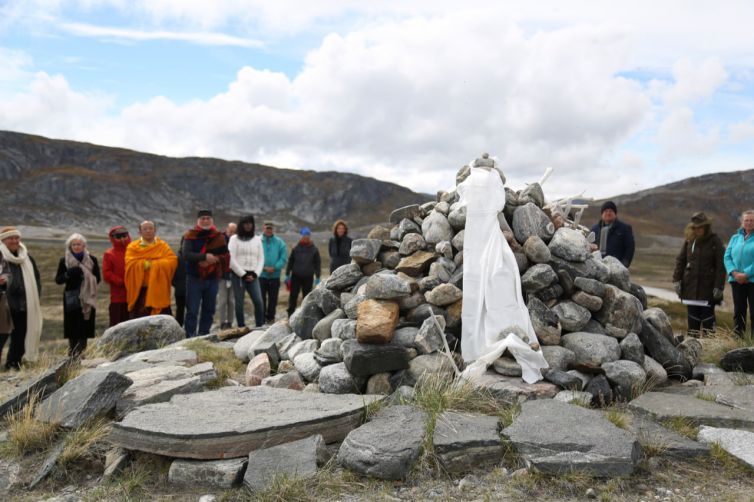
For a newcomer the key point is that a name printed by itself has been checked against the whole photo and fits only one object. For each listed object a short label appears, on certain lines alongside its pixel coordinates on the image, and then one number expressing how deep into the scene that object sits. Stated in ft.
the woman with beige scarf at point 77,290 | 28.27
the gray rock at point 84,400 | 16.90
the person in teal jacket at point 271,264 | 35.96
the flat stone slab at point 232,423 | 14.70
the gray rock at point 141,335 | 27.61
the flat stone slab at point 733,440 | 14.51
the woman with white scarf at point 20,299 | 26.63
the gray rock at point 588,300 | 21.39
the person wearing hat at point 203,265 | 30.45
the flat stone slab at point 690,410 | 16.39
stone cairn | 19.49
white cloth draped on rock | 19.24
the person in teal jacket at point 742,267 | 25.36
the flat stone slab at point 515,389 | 17.87
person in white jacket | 33.37
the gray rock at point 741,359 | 22.29
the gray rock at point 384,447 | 14.05
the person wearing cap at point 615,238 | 28.58
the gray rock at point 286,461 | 13.61
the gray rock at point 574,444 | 13.71
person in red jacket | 30.19
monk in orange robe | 29.99
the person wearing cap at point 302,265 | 37.09
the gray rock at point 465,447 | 14.46
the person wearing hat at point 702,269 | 27.17
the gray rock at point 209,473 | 14.05
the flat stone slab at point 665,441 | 14.87
